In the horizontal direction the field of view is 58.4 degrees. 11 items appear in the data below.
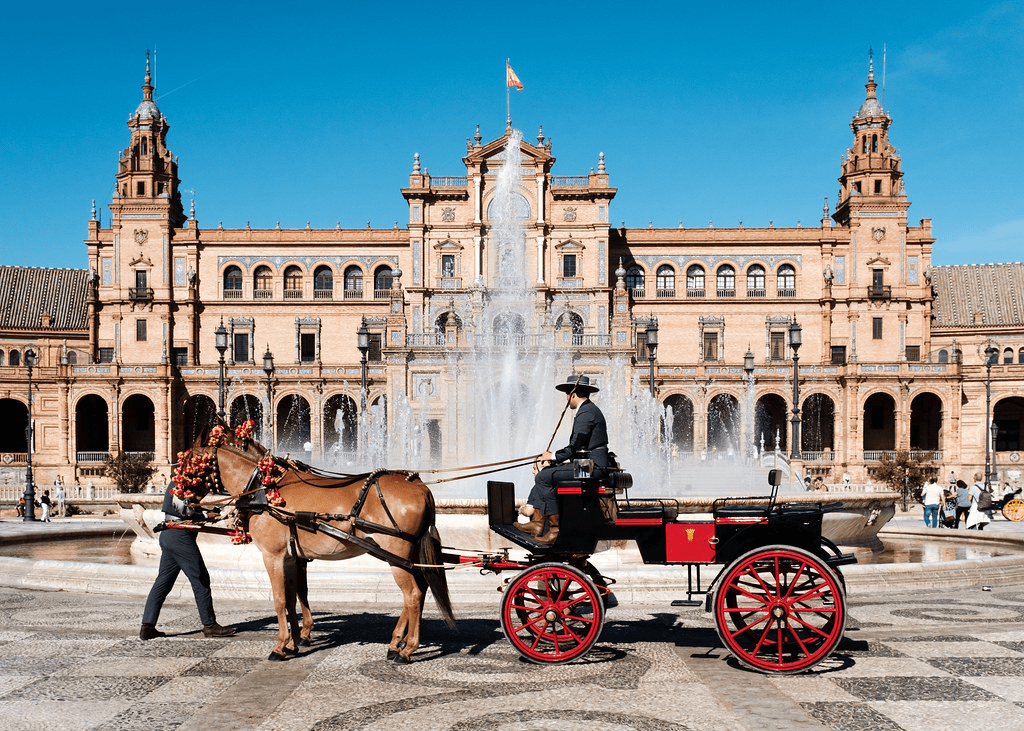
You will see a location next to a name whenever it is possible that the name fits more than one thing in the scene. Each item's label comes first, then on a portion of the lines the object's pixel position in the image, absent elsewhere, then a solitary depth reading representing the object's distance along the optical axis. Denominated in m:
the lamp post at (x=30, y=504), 29.30
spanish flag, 51.53
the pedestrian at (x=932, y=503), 22.42
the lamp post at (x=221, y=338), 29.40
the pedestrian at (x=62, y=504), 32.11
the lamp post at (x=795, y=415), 29.83
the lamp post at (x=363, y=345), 27.43
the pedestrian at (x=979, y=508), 20.41
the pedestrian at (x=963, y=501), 22.45
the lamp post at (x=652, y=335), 30.39
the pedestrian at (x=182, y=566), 8.53
